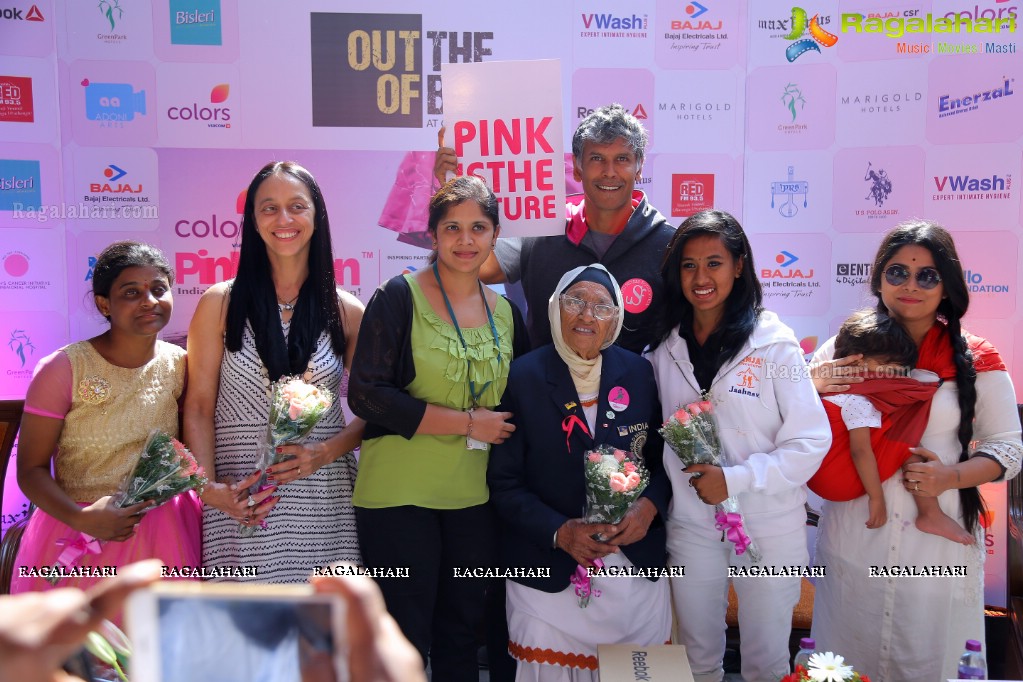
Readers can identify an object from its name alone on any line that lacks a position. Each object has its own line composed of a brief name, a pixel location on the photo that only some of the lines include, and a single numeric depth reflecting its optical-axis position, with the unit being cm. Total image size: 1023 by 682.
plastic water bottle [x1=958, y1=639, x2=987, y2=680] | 229
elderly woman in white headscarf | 285
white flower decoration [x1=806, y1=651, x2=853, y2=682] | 219
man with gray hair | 330
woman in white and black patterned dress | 294
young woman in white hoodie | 288
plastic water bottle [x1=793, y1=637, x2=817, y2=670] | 257
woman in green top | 289
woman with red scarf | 302
